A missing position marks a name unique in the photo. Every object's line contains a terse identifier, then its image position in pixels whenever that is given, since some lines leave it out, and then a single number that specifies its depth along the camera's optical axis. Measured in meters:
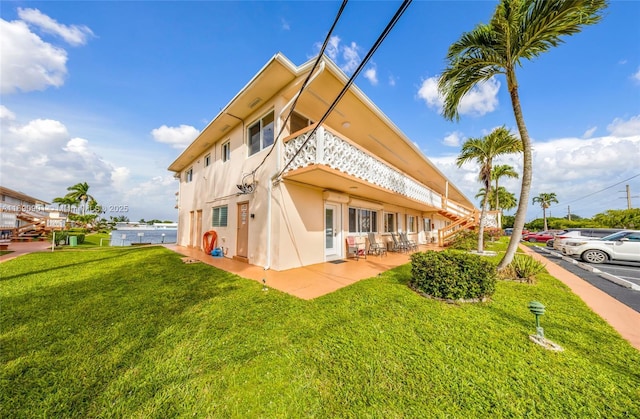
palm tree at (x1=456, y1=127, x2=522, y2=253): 11.32
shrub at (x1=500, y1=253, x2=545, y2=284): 6.12
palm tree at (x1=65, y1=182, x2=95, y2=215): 37.84
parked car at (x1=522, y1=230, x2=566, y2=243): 24.08
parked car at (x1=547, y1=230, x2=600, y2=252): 12.13
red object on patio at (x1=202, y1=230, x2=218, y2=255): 10.94
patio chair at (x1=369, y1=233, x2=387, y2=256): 10.58
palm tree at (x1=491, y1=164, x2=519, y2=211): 22.72
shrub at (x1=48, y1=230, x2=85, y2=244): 15.18
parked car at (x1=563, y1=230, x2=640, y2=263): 9.33
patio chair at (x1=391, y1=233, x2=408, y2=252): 12.14
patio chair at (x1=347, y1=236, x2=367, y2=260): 9.61
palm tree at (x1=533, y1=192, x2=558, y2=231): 47.97
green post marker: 3.15
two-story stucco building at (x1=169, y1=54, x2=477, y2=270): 6.62
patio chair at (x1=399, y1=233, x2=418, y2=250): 12.42
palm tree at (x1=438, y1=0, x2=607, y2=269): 4.92
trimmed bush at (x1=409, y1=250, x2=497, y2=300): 4.59
